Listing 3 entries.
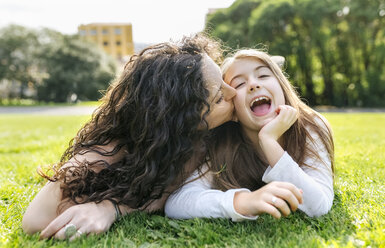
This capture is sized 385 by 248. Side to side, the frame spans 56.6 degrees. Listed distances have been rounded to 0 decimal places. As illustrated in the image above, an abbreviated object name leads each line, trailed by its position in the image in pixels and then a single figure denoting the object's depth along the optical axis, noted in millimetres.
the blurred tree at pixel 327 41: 21062
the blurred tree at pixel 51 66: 33438
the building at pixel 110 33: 66188
